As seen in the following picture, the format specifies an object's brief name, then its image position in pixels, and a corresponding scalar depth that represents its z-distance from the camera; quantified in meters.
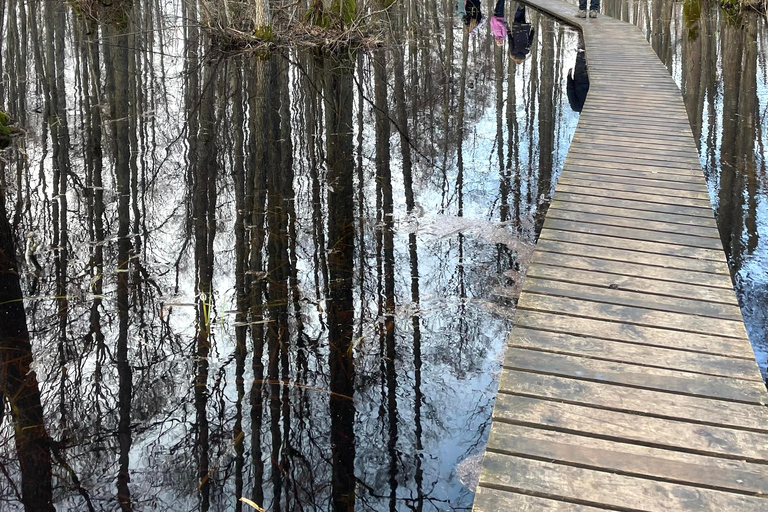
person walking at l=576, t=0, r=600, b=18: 13.59
